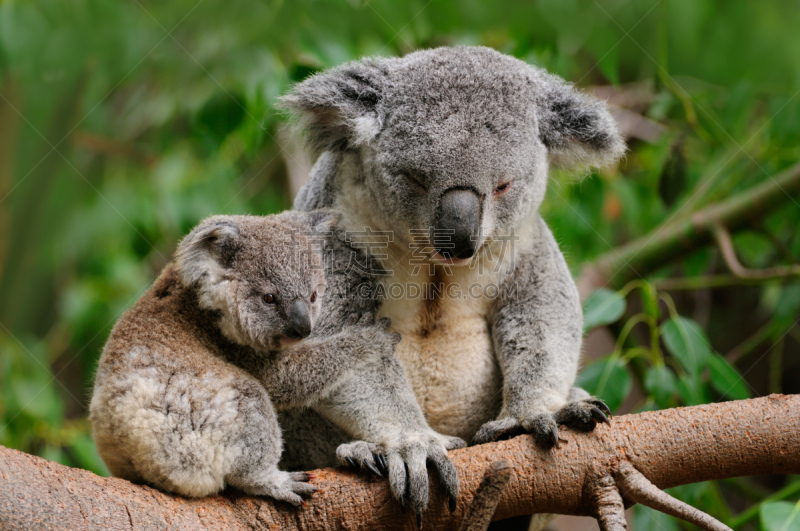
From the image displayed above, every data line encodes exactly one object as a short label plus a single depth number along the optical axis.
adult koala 4.79
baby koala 4.24
